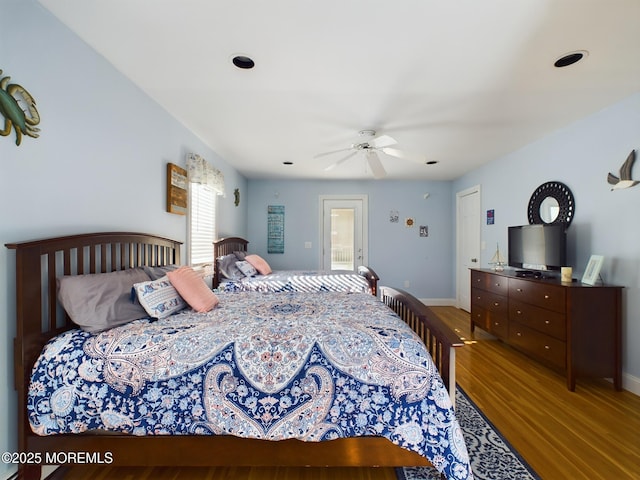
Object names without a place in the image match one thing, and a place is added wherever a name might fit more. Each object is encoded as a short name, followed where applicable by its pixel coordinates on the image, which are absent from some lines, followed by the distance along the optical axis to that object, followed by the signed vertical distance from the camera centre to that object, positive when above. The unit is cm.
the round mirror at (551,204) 314 +43
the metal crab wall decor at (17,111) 141 +64
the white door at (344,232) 590 +19
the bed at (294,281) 360 -50
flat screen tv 302 -5
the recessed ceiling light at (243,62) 197 +122
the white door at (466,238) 502 +7
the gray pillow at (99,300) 159 -34
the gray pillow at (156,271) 218 -24
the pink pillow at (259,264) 420 -33
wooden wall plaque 281 +51
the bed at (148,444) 144 -100
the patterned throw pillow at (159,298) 185 -38
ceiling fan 295 +98
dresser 253 -76
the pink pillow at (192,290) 212 -36
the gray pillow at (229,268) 375 -36
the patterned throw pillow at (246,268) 392 -37
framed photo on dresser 264 -25
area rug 161 -126
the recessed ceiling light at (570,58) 190 +122
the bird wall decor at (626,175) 250 +58
